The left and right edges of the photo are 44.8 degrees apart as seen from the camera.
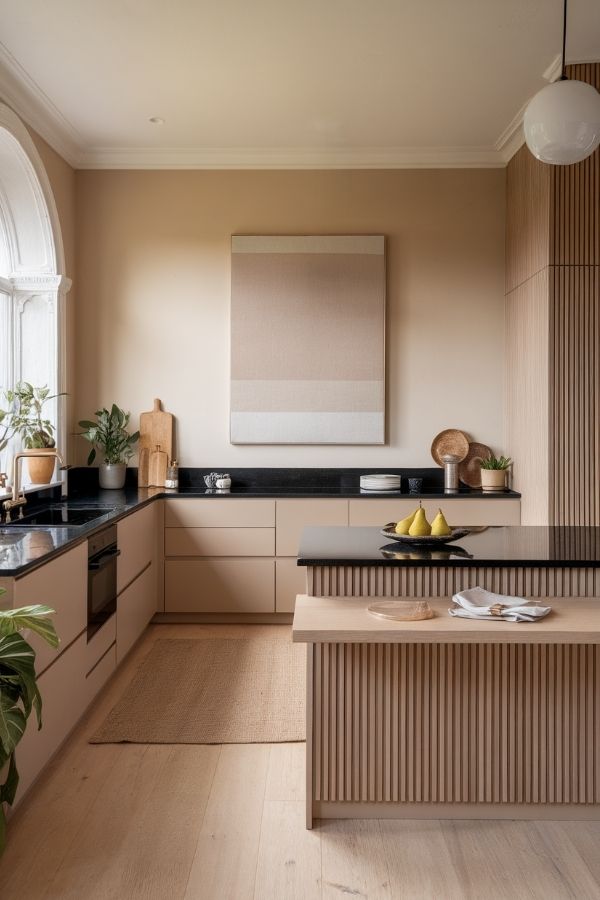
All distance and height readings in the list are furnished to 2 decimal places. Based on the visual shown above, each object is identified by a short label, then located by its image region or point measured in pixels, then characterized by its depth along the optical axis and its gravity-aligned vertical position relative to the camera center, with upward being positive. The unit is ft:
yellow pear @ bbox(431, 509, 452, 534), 8.39 -0.80
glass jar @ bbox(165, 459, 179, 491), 15.81 -0.44
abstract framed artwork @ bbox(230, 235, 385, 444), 16.05 +2.86
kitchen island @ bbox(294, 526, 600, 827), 7.63 -2.85
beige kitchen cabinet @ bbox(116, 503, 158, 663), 12.10 -2.13
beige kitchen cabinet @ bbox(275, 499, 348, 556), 14.71 -1.15
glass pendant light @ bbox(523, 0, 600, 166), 6.98 +3.26
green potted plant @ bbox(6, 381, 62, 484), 13.20 +0.64
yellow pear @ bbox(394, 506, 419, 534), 8.59 -0.82
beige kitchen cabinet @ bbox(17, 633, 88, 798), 7.89 -3.07
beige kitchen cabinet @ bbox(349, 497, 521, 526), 14.74 -1.06
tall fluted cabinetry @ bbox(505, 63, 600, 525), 12.71 +2.01
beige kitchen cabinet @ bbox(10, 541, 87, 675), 7.85 -1.60
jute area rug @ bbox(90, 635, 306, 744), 9.86 -3.65
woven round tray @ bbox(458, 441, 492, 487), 16.16 -0.19
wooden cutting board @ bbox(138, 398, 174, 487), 16.21 +0.51
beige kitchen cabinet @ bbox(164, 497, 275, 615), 14.76 -2.00
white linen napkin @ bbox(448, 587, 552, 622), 6.76 -1.45
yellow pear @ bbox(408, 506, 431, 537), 8.39 -0.80
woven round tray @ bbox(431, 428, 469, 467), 16.17 +0.31
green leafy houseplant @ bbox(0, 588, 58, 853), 6.26 -1.77
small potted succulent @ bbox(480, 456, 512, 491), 15.31 -0.37
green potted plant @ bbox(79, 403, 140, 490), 15.92 +0.40
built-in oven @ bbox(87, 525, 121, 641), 10.27 -1.75
